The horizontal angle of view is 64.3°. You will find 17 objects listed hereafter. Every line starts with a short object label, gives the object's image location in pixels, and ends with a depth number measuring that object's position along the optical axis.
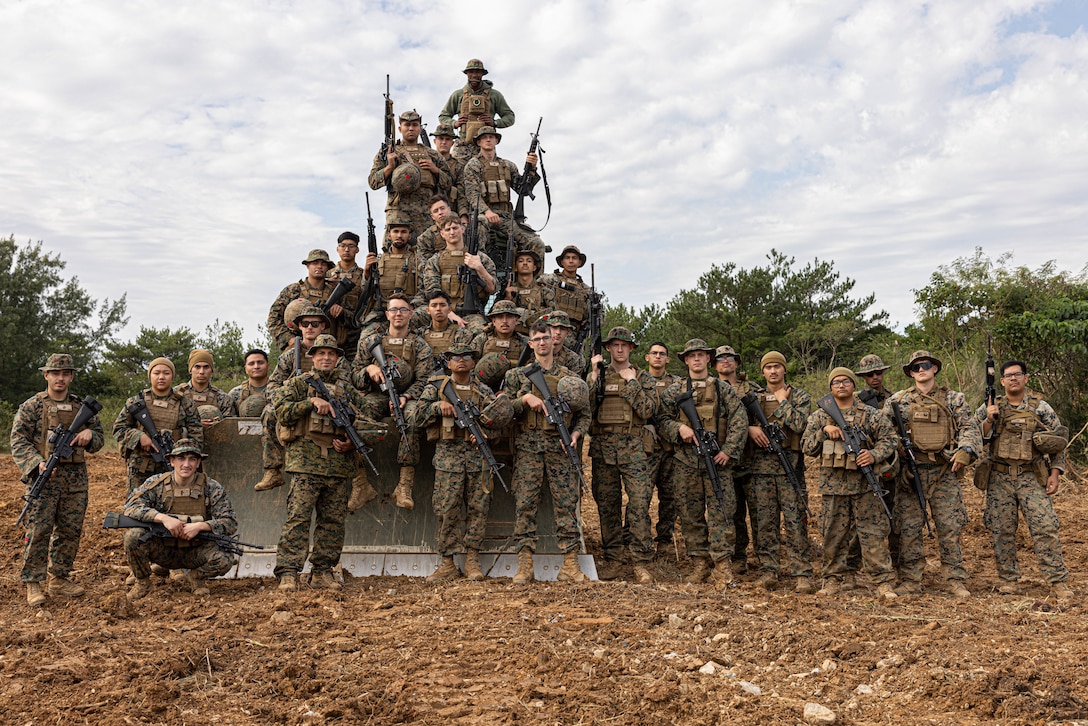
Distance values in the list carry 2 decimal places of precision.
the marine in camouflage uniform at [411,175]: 10.83
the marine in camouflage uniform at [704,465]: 8.12
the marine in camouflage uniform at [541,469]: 7.79
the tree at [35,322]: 31.22
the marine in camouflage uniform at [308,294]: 9.74
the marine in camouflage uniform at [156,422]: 7.79
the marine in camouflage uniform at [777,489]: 8.03
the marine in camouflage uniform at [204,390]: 8.66
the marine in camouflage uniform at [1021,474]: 7.68
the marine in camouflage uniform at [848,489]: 7.57
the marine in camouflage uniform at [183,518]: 7.19
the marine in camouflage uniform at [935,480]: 7.73
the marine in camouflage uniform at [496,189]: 11.50
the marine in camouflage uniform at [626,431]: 8.15
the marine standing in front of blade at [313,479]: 7.32
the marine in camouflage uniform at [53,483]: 7.44
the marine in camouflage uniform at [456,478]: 7.72
